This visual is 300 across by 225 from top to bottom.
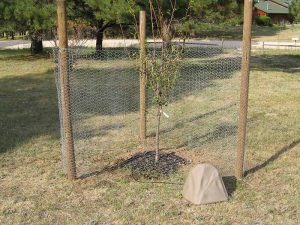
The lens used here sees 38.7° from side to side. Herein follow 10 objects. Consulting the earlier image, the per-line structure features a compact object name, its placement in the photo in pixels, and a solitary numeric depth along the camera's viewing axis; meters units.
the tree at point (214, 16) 13.18
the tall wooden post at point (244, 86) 4.39
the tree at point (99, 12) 11.69
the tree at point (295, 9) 25.64
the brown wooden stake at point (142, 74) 5.27
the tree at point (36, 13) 12.53
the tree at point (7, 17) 12.69
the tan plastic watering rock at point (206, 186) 4.22
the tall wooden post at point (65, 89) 4.33
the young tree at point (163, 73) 4.97
